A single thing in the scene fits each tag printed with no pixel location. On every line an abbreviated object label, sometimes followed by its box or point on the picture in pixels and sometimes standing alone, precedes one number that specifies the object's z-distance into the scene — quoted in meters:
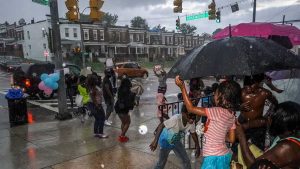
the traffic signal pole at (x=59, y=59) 9.52
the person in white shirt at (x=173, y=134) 3.90
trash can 9.06
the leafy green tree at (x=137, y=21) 100.55
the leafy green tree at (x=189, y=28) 108.54
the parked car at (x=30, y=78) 14.37
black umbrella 3.34
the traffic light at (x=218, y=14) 22.38
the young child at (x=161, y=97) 8.38
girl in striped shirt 2.96
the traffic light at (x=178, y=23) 27.20
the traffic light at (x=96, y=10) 10.60
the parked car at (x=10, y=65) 32.42
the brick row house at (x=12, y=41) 55.65
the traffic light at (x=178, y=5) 16.94
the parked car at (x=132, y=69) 30.08
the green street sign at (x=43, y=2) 9.00
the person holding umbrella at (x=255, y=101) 4.21
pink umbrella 6.15
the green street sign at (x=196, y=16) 21.35
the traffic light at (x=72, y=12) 10.23
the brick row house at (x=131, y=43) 51.34
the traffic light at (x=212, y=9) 18.86
